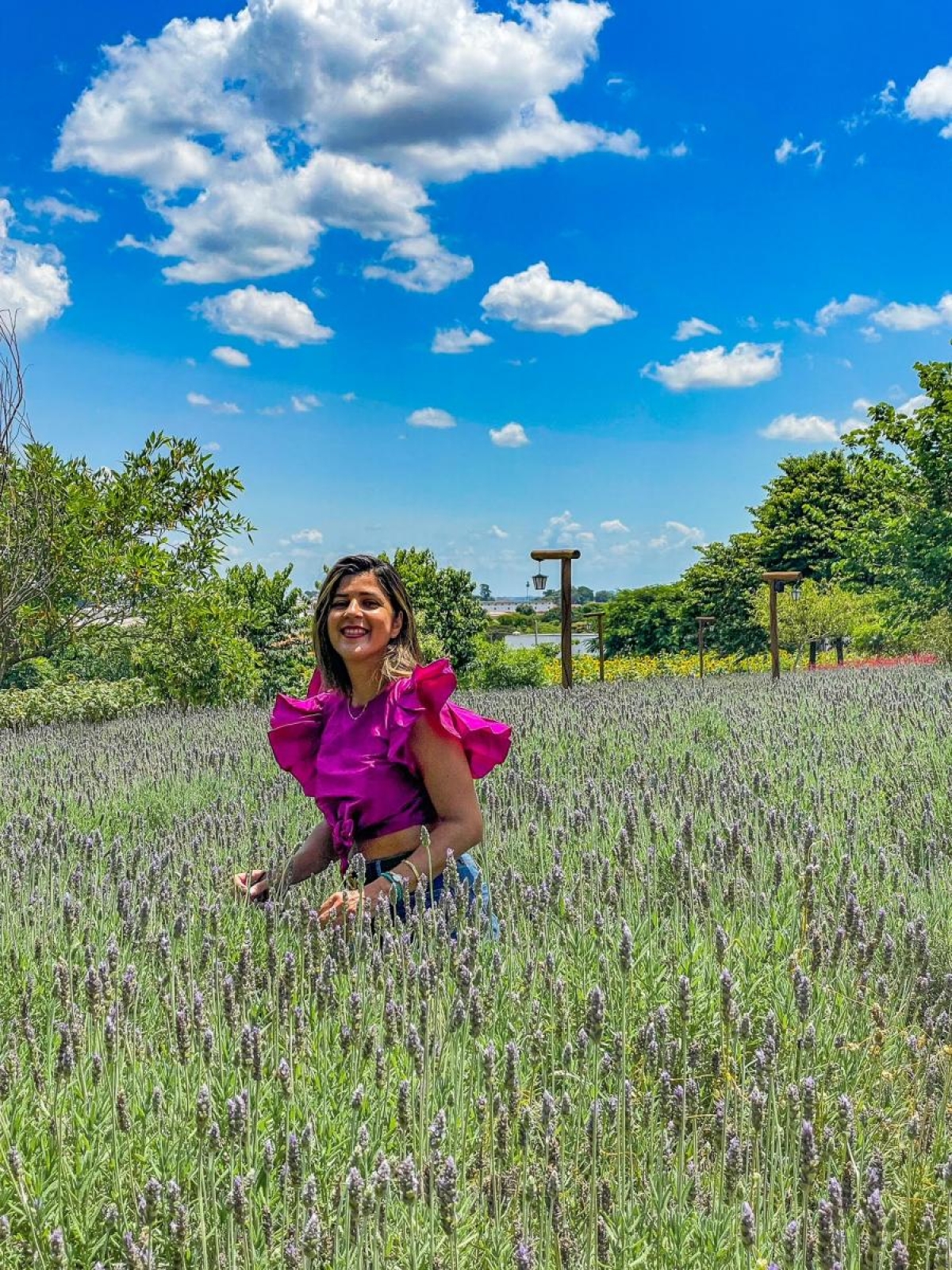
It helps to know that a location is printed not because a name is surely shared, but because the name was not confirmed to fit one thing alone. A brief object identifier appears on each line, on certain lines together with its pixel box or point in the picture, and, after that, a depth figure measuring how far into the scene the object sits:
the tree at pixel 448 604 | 29.05
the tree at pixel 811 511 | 45.44
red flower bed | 25.70
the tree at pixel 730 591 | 47.09
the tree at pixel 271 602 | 22.55
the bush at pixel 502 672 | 28.95
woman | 2.95
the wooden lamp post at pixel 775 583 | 16.41
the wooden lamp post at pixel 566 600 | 14.55
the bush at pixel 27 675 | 25.36
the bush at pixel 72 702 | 13.40
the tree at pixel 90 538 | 10.77
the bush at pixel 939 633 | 24.91
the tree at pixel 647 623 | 57.12
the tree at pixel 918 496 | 27.08
